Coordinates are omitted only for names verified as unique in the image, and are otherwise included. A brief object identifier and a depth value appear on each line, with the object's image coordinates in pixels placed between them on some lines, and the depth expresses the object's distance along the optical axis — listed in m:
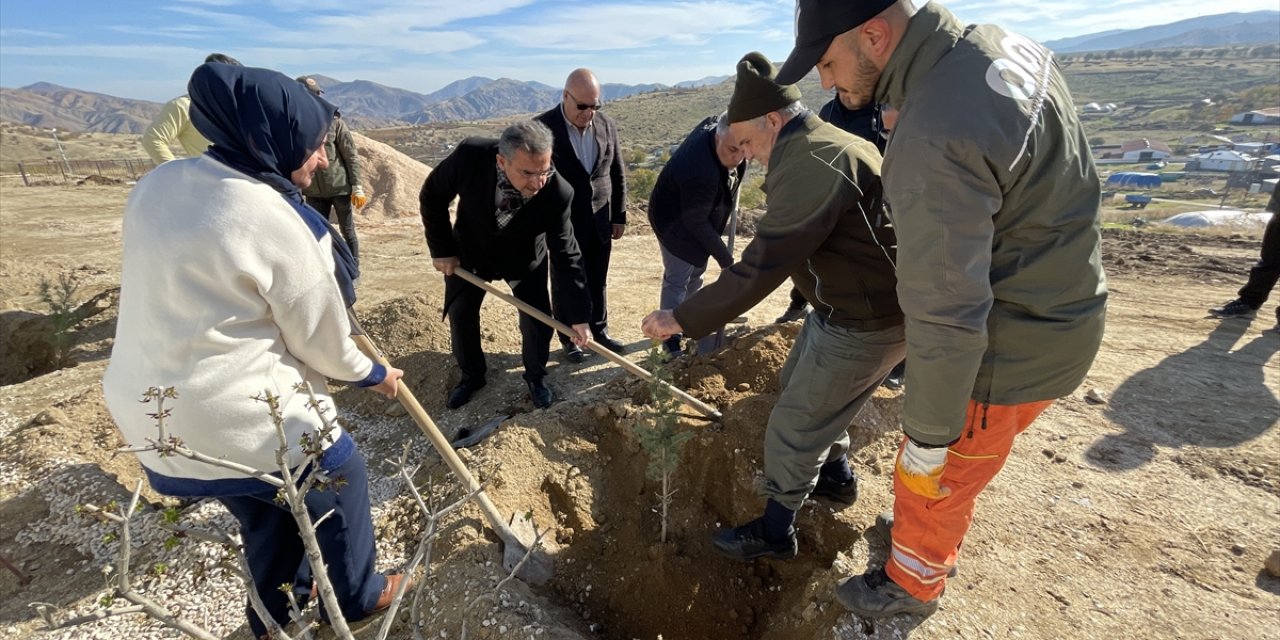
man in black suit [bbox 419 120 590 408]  3.46
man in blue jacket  3.94
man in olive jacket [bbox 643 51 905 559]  2.21
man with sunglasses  4.59
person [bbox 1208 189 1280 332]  5.29
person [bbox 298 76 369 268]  5.59
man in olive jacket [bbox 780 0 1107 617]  1.52
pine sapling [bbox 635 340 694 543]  2.91
